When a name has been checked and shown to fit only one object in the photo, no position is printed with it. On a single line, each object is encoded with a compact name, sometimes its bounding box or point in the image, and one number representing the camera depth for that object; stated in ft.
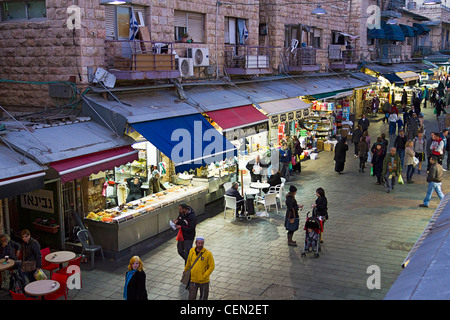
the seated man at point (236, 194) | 51.44
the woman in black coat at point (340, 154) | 71.15
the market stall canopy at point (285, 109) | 62.28
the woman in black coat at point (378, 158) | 64.13
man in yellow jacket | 30.63
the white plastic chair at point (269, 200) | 53.52
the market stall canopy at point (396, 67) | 117.91
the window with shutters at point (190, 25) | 56.54
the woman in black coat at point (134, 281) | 28.19
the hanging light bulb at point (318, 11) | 74.90
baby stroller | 41.14
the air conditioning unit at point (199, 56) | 56.29
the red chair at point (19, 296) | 30.25
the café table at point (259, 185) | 55.30
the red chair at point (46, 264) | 36.34
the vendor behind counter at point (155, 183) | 52.29
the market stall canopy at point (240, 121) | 52.21
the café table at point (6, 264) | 32.83
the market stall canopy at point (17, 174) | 31.58
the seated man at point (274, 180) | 56.59
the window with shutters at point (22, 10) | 45.32
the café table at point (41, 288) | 30.35
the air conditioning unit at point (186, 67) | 53.03
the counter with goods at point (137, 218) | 41.63
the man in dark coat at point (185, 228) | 37.45
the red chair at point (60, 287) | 33.04
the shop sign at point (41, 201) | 42.19
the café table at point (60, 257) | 35.35
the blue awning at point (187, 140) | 41.96
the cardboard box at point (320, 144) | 90.17
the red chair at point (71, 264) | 35.00
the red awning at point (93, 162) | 35.63
